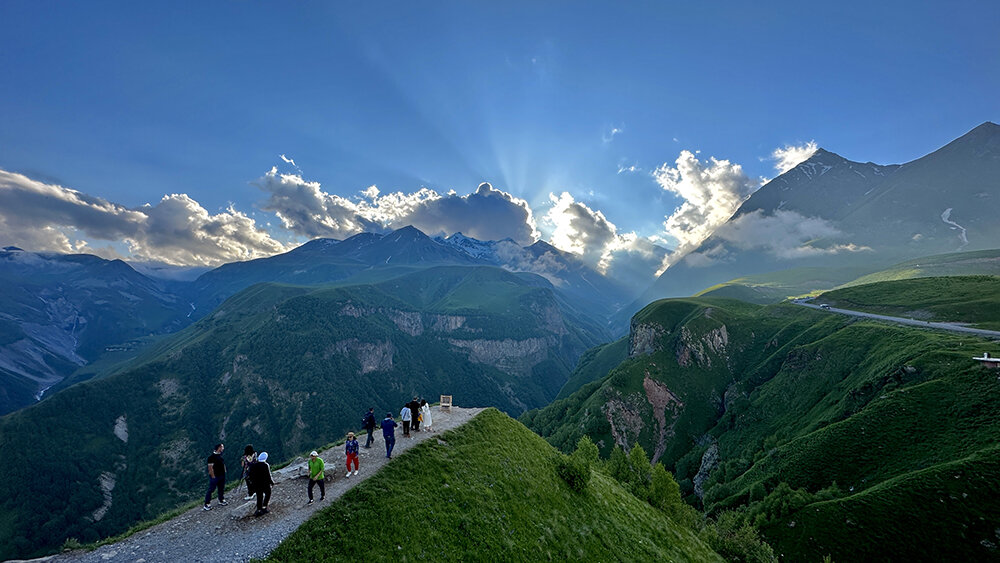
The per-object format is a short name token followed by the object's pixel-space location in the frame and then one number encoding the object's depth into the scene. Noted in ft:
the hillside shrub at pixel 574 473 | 113.60
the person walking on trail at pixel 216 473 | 66.59
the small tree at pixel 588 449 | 213.15
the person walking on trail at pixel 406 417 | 102.46
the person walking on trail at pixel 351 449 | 77.41
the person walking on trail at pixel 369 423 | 94.51
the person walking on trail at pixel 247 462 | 63.17
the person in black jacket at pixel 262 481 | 63.46
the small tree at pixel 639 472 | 167.43
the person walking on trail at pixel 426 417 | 108.88
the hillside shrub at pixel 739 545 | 130.11
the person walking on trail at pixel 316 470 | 67.67
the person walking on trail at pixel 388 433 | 84.43
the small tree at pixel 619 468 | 211.00
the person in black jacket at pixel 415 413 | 107.65
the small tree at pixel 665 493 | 154.51
